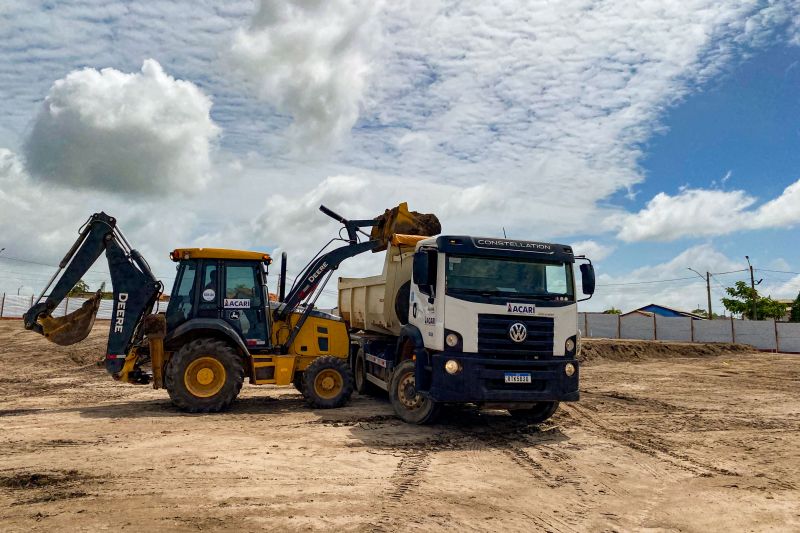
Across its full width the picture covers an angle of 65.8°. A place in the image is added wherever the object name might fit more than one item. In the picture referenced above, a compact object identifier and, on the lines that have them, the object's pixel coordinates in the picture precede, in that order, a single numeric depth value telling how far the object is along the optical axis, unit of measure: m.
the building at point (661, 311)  57.97
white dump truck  9.41
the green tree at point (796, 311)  52.21
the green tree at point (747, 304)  52.09
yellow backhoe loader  11.30
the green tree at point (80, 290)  39.95
